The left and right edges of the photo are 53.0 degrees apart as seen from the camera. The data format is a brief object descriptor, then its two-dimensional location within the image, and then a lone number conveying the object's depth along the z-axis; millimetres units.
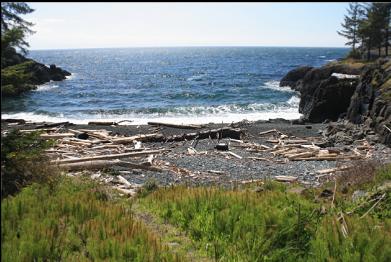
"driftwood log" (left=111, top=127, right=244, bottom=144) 22802
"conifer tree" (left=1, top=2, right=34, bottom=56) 7344
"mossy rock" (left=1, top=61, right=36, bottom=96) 7958
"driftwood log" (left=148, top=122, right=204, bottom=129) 27859
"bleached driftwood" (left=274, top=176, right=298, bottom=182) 14667
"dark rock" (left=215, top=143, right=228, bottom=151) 20203
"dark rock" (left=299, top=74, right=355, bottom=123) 34281
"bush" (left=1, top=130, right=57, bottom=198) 8312
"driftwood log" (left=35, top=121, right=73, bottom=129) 26641
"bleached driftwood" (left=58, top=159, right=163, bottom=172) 14845
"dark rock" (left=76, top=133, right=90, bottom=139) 22183
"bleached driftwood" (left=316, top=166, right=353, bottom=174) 15620
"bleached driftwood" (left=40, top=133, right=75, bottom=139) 20878
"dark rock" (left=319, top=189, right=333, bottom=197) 11109
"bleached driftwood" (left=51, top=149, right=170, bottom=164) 15336
